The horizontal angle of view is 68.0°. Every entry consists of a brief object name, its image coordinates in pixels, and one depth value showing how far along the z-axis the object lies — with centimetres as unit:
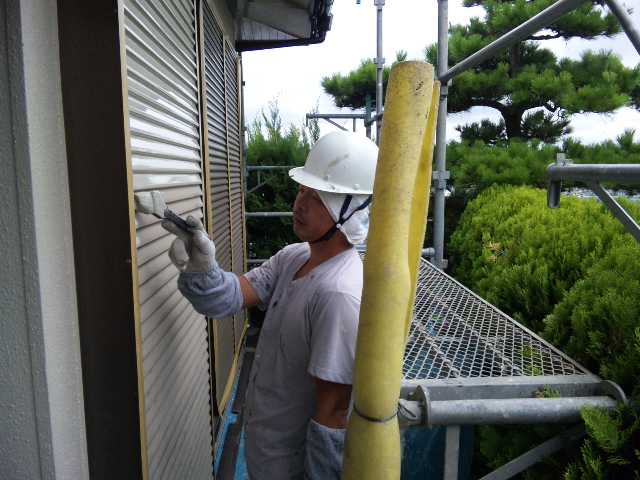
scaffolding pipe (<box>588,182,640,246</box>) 172
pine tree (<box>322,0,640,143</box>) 659
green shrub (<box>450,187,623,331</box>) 246
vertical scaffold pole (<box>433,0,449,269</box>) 376
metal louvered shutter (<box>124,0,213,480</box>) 144
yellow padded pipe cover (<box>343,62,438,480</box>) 77
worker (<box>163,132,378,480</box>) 162
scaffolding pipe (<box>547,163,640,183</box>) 160
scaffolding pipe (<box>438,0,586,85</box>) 208
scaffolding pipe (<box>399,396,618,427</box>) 151
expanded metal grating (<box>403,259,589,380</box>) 190
